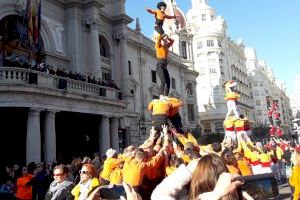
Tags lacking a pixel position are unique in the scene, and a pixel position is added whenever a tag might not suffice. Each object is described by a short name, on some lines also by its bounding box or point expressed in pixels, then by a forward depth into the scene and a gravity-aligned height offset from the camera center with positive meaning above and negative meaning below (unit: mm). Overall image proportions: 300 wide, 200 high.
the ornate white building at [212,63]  63719 +13962
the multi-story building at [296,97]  150238 +16115
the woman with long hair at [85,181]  5805 -583
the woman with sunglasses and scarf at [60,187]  5577 -625
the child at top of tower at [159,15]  10094 +3453
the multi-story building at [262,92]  87250 +11774
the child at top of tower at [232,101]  13034 +1310
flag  20016 +6954
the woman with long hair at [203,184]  2625 -340
